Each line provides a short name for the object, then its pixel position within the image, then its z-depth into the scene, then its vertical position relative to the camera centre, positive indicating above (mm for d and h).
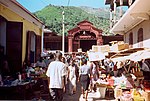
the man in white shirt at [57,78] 6582 -574
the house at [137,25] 8922 +1355
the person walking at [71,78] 11297 -990
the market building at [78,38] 23844 +1423
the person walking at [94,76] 12294 -976
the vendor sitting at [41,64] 12785 -467
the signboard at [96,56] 11620 -85
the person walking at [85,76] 9586 -779
